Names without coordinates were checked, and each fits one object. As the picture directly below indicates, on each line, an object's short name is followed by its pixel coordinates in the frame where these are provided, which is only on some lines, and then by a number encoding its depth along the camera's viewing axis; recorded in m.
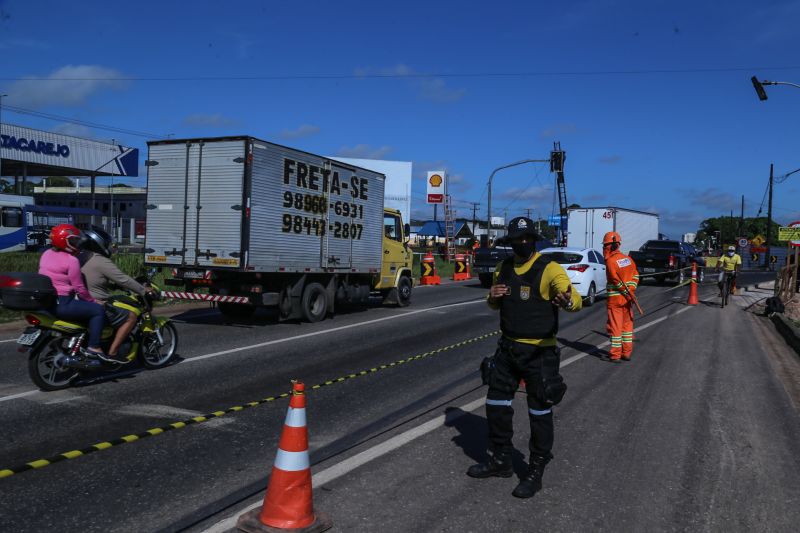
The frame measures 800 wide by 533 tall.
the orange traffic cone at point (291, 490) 3.72
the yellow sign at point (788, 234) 20.25
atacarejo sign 39.21
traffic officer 4.49
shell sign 41.47
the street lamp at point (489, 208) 35.49
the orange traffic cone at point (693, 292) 20.05
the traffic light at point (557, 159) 32.70
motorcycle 6.90
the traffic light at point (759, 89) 20.11
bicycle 20.22
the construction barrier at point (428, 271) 25.92
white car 18.60
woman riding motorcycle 7.07
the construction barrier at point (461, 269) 29.81
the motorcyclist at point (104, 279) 7.52
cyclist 20.28
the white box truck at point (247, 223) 11.88
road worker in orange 9.85
